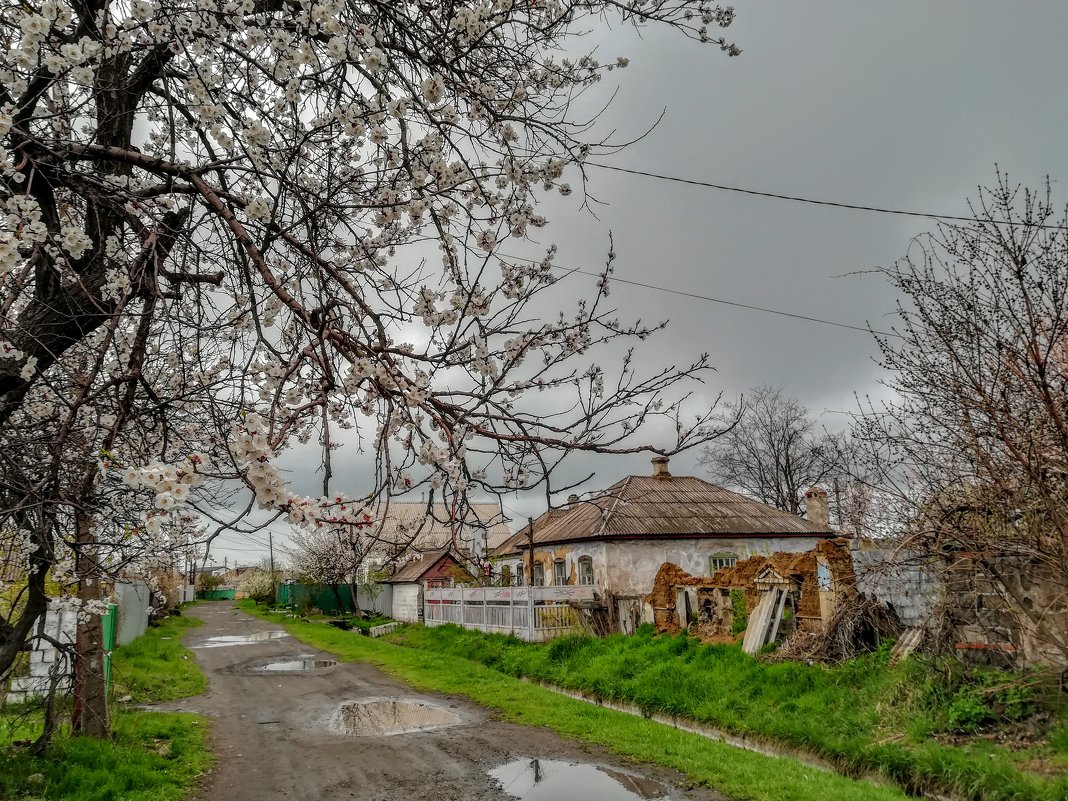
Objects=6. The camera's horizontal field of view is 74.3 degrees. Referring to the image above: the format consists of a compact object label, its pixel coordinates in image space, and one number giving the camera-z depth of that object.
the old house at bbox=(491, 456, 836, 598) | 19.44
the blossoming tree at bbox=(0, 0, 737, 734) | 3.41
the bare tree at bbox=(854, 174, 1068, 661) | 6.49
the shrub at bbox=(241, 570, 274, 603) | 57.50
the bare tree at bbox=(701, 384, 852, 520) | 34.88
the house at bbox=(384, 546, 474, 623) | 29.72
